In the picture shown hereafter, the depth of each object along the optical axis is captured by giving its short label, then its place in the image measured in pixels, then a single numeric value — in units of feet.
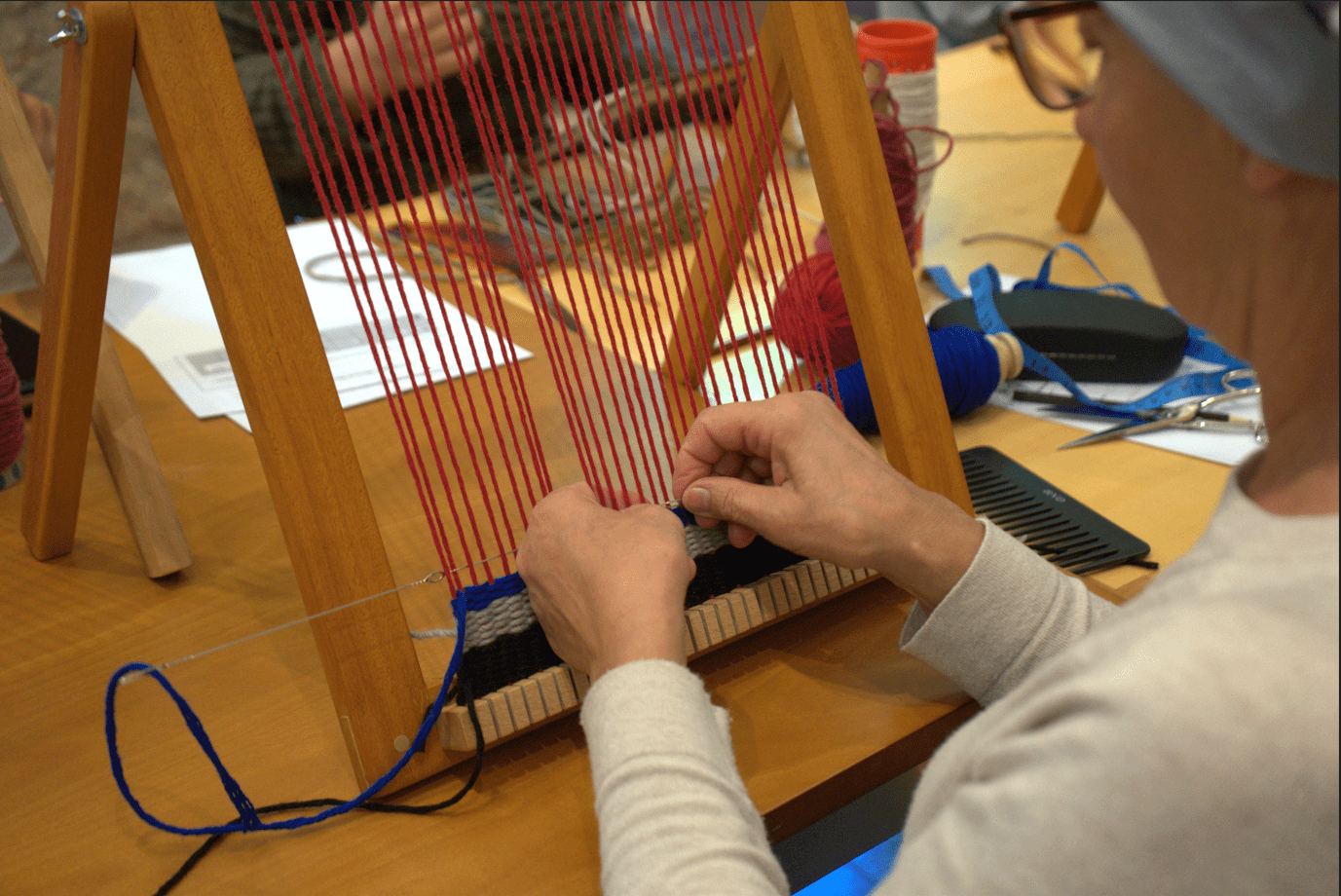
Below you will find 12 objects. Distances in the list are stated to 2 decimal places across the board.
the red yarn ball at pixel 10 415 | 3.49
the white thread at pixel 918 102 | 4.78
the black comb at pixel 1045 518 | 3.05
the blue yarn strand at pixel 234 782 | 2.19
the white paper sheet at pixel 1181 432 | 3.59
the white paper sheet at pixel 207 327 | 4.22
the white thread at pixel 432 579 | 2.42
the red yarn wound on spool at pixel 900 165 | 4.23
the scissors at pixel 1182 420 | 3.72
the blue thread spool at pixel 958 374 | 3.62
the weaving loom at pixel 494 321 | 2.07
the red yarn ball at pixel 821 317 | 3.19
